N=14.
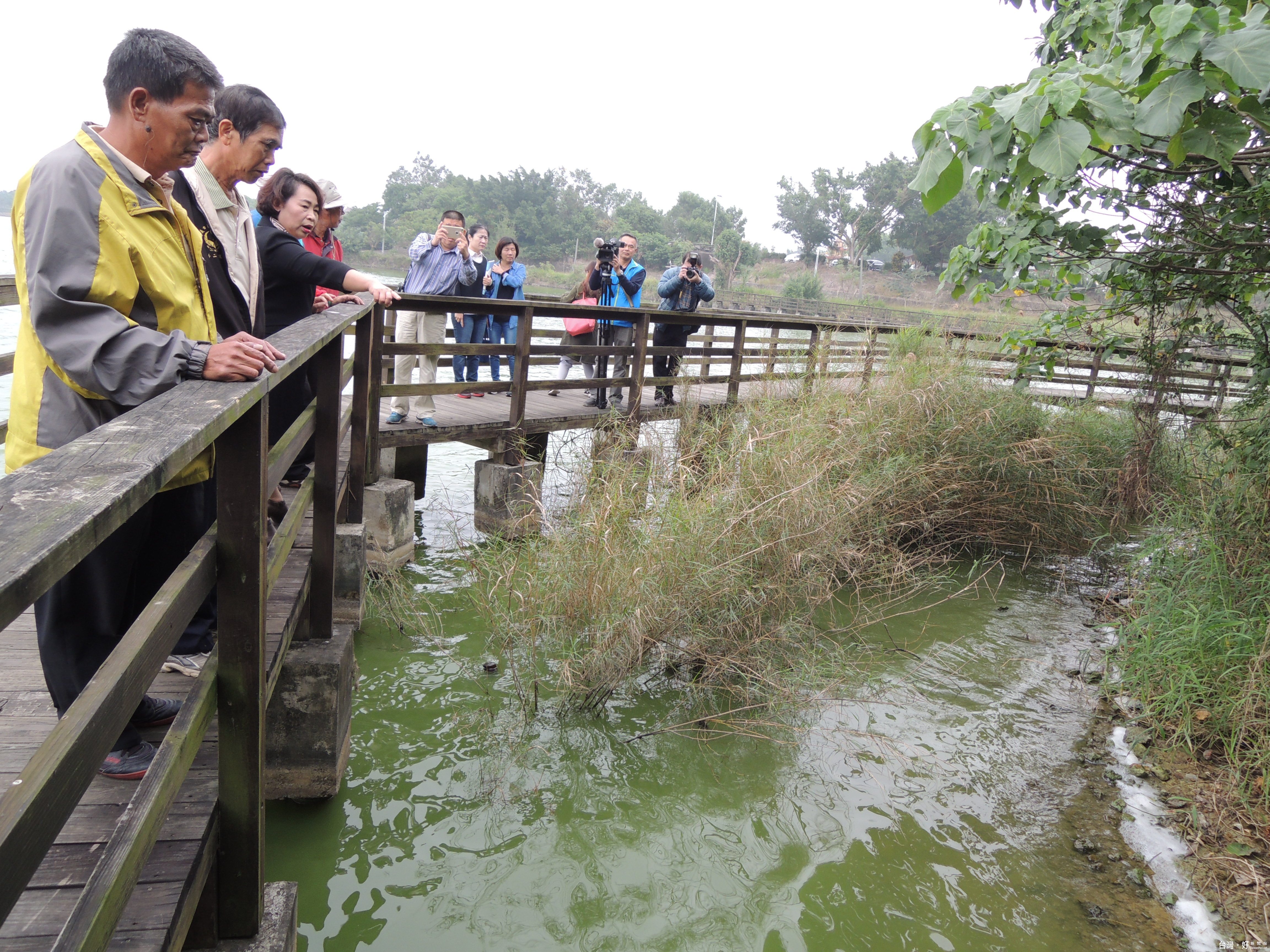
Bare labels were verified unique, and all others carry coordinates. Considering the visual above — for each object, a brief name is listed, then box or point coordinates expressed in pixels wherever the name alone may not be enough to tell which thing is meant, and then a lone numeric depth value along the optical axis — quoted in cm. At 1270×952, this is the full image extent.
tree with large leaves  232
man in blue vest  764
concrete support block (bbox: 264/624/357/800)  272
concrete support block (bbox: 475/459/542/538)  578
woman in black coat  331
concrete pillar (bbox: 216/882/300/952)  170
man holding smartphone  639
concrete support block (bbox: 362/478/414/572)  489
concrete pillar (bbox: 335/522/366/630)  396
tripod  757
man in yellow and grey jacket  148
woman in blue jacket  784
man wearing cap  390
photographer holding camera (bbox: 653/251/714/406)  782
